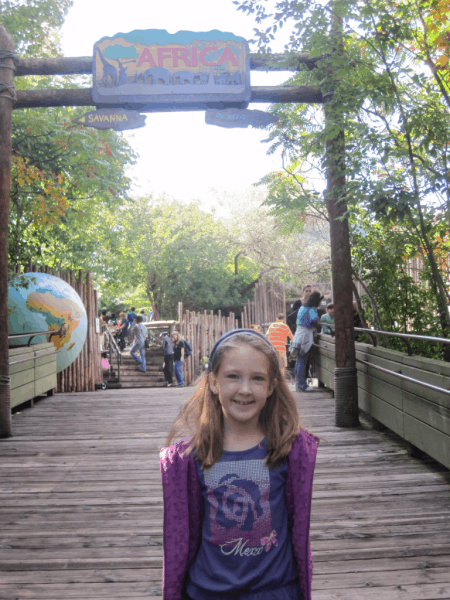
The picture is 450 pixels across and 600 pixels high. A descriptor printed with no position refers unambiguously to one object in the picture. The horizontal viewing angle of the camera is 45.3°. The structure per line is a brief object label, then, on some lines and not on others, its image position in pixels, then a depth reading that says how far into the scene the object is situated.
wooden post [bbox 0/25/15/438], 6.58
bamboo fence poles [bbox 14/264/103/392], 11.92
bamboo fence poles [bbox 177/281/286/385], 17.53
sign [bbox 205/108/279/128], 6.96
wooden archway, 6.58
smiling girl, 1.72
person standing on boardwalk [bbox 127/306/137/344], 24.66
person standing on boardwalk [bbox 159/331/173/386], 15.33
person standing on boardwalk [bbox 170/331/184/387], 14.42
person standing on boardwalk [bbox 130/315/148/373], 17.88
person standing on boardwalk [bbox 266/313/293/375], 10.86
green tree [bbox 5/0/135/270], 8.94
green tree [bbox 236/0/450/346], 4.81
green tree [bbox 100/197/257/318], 34.34
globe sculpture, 9.58
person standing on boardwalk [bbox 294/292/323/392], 9.44
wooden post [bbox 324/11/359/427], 6.59
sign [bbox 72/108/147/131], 6.99
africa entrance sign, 6.85
